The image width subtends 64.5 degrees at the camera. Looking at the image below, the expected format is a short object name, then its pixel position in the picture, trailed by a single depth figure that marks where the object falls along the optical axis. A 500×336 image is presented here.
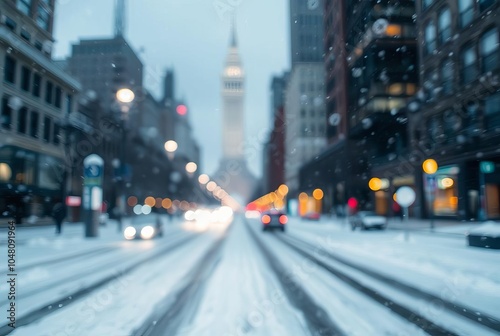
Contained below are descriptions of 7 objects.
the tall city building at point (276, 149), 108.38
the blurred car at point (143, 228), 21.95
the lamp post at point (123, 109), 17.22
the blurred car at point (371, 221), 26.80
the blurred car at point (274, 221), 29.47
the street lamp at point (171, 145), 31.34
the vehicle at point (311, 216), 44.92
